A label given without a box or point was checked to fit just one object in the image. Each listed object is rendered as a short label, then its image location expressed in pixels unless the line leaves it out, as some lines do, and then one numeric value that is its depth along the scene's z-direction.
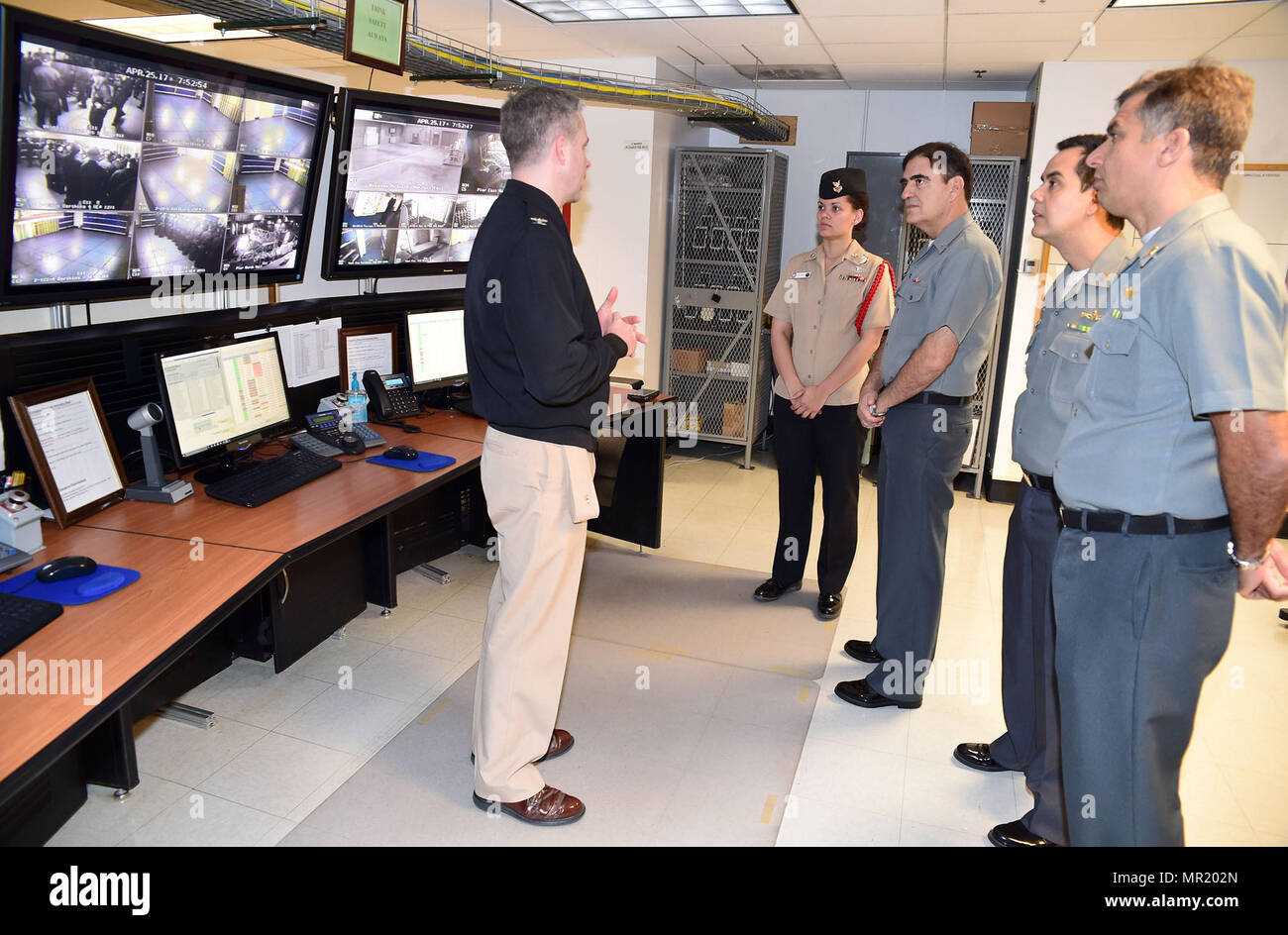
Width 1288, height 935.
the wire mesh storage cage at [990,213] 5.34
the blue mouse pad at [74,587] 1.82
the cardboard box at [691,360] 6.12
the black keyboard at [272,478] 2.47
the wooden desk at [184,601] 1.53
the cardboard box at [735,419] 6.09
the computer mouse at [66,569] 1.85
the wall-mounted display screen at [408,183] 3.23
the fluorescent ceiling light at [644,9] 4.04
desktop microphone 2.36
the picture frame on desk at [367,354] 3.33
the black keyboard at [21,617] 1.61
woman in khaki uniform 3.51
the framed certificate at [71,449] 2.12
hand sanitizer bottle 3.25
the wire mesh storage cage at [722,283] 5.81
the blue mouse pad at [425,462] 2.86
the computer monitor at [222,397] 2.50
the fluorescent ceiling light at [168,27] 5.05
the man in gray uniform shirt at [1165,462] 1.48
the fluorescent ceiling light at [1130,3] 3.58
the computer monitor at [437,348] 3.58
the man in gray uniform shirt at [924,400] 2.71
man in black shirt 1.98
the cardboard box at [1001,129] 5.27
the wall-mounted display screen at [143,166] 2.06
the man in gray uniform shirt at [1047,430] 2.15
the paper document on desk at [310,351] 3.07
